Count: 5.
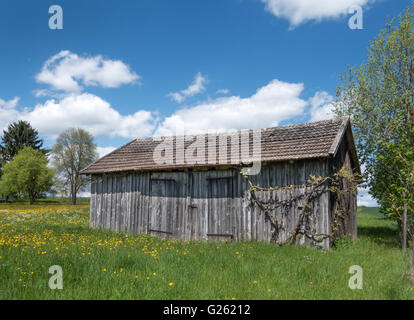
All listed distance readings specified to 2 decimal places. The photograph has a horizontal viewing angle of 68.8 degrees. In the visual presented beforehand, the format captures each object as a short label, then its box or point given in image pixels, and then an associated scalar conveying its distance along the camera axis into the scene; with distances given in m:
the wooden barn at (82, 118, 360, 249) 11.01
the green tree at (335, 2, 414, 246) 15.41
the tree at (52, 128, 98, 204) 41.59
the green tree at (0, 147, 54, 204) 41.59
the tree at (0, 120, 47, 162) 49.69
